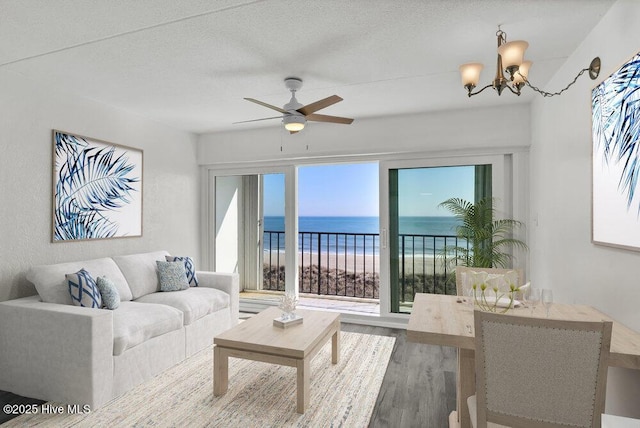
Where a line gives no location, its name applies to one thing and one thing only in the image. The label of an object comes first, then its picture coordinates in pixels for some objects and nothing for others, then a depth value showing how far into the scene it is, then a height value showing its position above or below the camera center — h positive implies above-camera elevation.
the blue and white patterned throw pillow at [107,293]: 2.97 -0.63
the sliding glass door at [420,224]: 4.11 -0.06
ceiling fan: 2.91 +0.89
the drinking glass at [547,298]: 1.95 -0.44
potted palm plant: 3.71 -0.19
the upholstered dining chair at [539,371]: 1.30 -0.58
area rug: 2.26 -1.29
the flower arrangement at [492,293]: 2.14 -0.49
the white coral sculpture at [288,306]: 2.98 -0.74
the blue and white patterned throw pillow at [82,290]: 2.78 -0.57
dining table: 1.52 -0.57
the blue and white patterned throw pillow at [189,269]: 3.97 -0.56
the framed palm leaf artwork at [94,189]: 3.29 +0.31
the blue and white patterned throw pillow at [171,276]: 3.75 -0.62
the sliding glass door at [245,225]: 5.17 -0.09
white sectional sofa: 2.39 -0.91
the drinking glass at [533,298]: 2.06 -0.48
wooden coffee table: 2.37 -0.89
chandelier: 1.92 +0.91
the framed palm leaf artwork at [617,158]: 1.68 +0.32
